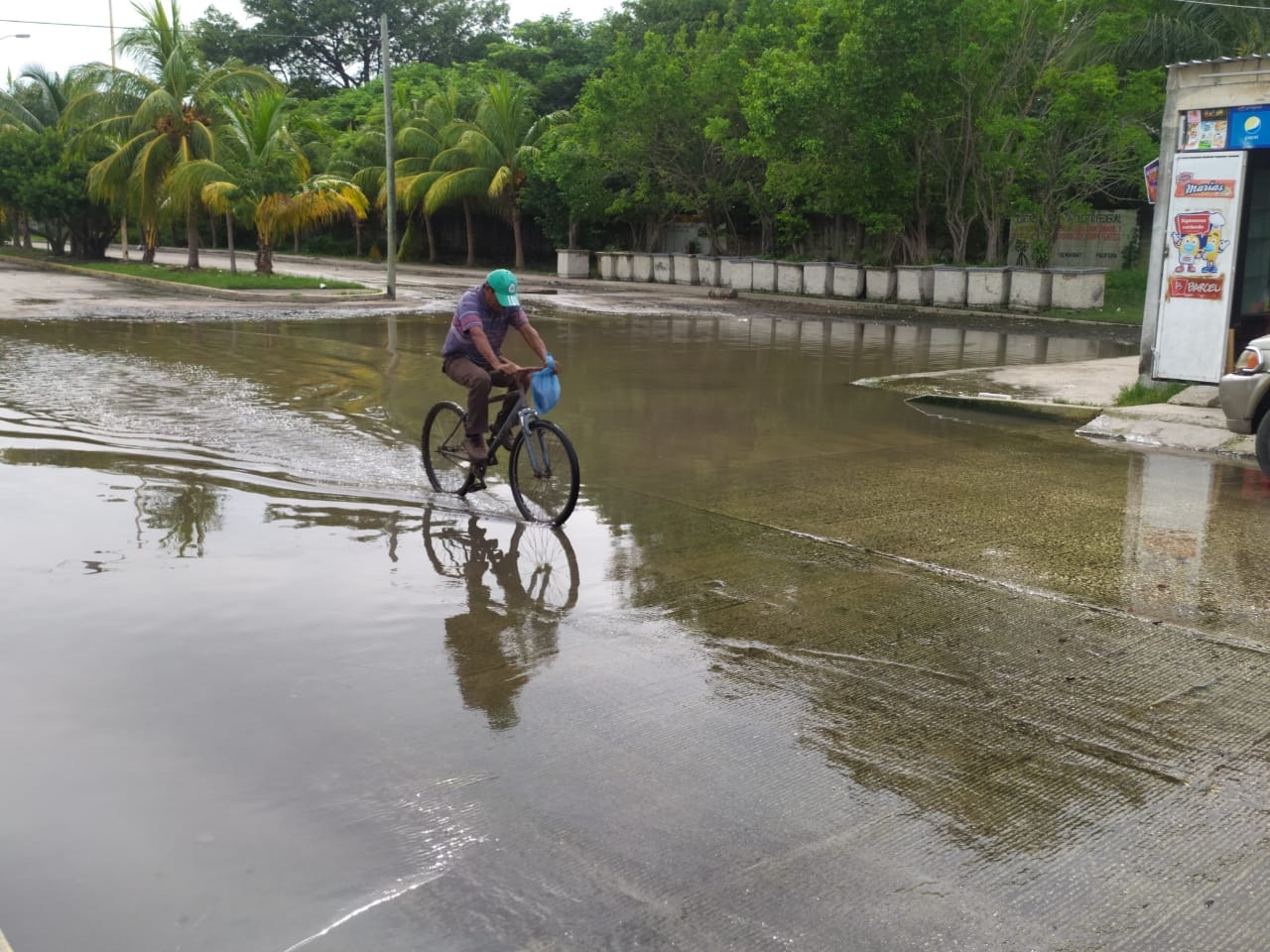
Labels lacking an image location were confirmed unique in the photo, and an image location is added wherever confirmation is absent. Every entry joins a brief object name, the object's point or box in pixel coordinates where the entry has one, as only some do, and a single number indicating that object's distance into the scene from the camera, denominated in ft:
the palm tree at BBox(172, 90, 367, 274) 104.99
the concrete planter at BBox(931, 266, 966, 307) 102.63
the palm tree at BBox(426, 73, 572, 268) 145.28
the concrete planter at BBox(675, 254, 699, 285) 136.87
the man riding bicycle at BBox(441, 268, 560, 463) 27.32
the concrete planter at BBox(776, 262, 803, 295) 119.03
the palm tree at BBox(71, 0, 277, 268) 112.47
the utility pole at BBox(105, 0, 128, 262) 148.66
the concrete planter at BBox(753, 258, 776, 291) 122.01
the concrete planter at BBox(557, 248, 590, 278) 151.12
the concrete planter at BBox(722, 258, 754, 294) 125.08
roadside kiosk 42.27
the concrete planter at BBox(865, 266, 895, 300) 110.63
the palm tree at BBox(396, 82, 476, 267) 149.48
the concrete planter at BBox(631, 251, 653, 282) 141.49
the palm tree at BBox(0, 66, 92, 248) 143.33
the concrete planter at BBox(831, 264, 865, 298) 113.29
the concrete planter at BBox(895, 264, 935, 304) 106.32
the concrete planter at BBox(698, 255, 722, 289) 132.57
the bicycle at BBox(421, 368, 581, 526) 26.40
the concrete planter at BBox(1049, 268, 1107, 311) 97.55
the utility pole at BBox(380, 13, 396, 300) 97.19
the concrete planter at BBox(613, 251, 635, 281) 144.05
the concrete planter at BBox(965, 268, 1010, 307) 100.53
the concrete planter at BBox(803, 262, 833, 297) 115.34
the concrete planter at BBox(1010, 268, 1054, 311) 98.63
